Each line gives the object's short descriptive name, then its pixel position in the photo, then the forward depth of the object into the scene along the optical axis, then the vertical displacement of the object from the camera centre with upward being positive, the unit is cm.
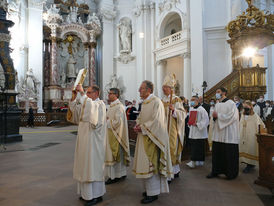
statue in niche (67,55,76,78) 2228 +384
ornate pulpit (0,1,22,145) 891 +63
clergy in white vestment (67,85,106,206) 345 -54
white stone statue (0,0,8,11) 912 +403
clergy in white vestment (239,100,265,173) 550 -72
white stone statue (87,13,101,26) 2159 +806
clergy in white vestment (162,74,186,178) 479 -26
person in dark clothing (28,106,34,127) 1605 -69
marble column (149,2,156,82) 1921 +612
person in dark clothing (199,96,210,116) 748 +7
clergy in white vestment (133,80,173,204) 363 -66
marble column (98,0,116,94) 2186 +647
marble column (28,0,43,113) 1897 +553
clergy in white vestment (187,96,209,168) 582 -61
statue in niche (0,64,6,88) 943 +126
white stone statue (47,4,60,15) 1995 +831
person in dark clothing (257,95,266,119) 1032 +16
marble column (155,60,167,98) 1847 +259
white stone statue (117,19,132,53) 2128 +663
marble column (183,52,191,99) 1547 +228
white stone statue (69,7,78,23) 2169 +862
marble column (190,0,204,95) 1385 +379
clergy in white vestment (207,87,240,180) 480 -61
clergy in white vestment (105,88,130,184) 461 -63
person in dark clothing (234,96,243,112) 876 +23
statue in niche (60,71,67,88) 2161 +282
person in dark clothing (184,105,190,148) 677 -82
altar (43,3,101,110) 2023 +568
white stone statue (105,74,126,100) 2091 +219
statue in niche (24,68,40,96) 1833 +208
